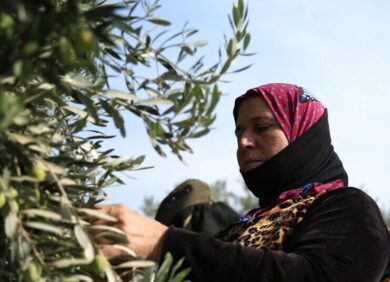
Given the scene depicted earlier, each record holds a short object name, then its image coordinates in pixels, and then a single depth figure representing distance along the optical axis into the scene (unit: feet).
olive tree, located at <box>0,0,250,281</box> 4.24
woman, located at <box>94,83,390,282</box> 7.69
